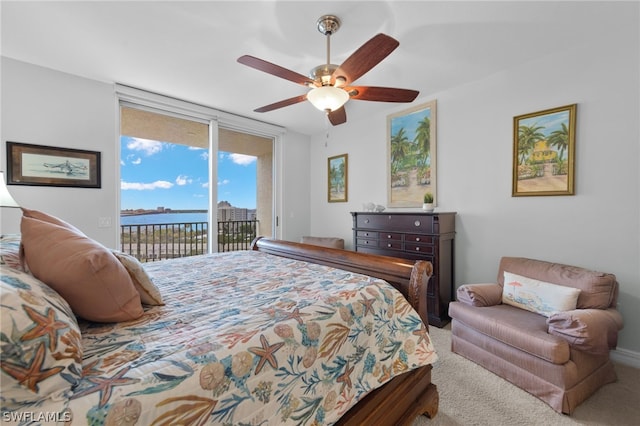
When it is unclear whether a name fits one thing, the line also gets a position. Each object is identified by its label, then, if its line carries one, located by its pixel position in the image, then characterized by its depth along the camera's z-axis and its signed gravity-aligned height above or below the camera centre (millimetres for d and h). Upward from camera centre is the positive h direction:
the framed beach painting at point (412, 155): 3273 +699
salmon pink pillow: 919 -232
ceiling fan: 1737 +961
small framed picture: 4336 +505
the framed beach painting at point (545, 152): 2336 +538
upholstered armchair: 1609 -811
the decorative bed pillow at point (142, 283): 1200 -350
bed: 636 -462
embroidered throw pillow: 1921 -669
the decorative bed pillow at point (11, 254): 917 -178
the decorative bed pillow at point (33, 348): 583 -347
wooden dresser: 2803 -394
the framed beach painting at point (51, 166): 2455 +401
